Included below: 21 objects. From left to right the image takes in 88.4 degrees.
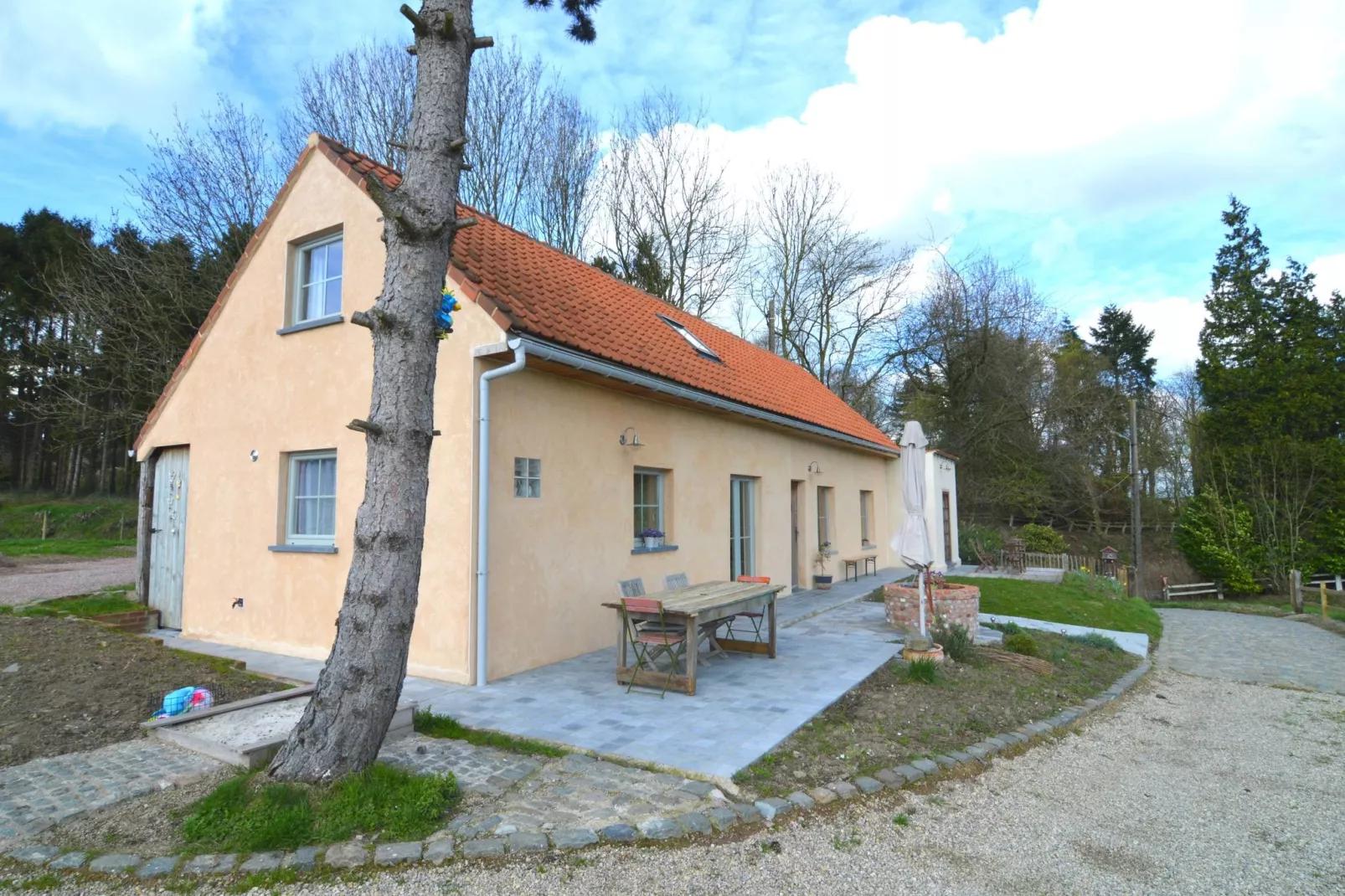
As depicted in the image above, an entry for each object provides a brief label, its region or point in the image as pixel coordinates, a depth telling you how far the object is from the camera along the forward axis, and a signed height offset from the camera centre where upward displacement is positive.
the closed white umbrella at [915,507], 7.90 -0.14
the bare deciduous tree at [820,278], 24.11 +7.80
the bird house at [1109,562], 20.44 -2.05
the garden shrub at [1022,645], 7.84 -1.72
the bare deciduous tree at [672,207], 21.00 +9.07
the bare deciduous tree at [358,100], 17.69 +10.17
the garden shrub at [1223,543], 23.22 -1.64
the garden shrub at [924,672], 6.48 -1.67
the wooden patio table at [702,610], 5.83 -1.04
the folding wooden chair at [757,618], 7.45 -1.43
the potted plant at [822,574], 13.11 -1.52
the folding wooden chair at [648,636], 5.92 -1.25
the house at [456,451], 6.48 +0.51
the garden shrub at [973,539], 20.23 -1.33
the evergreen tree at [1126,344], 34.03 +7.42
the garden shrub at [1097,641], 9.02 -1.95
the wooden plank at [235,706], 4.72 -1.53
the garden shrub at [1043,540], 22.19 -1.46
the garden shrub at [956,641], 7.36 -1.58
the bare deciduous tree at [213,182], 16.25 +7.61
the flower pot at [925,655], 7.07 -1.64
